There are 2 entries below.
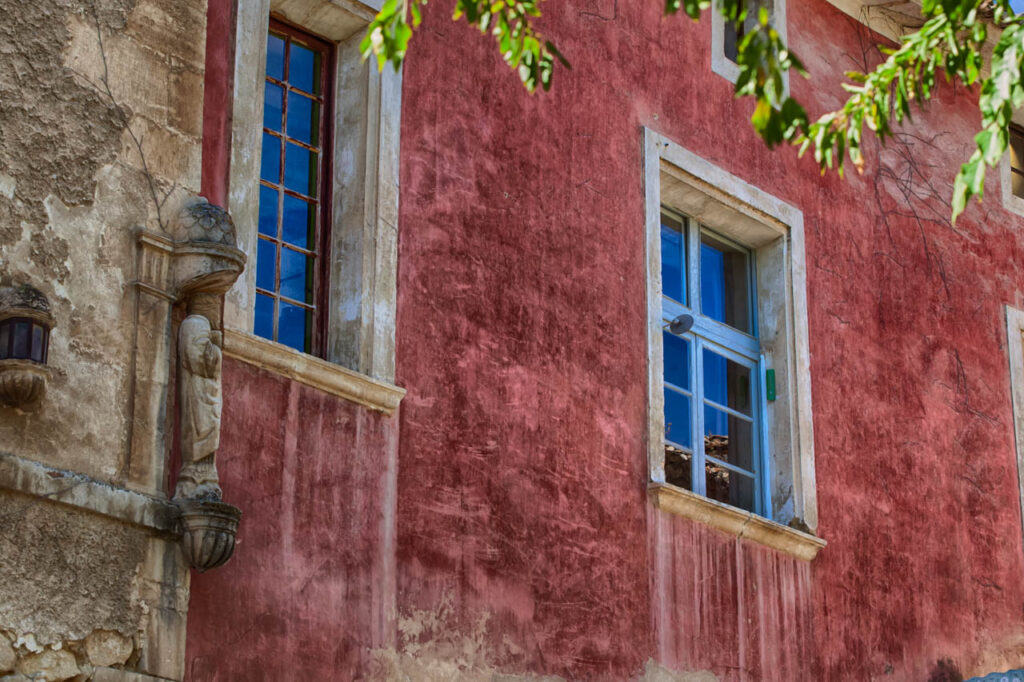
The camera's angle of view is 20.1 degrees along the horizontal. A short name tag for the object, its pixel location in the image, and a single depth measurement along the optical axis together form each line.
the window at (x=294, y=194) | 13.45
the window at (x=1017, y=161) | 21.43
